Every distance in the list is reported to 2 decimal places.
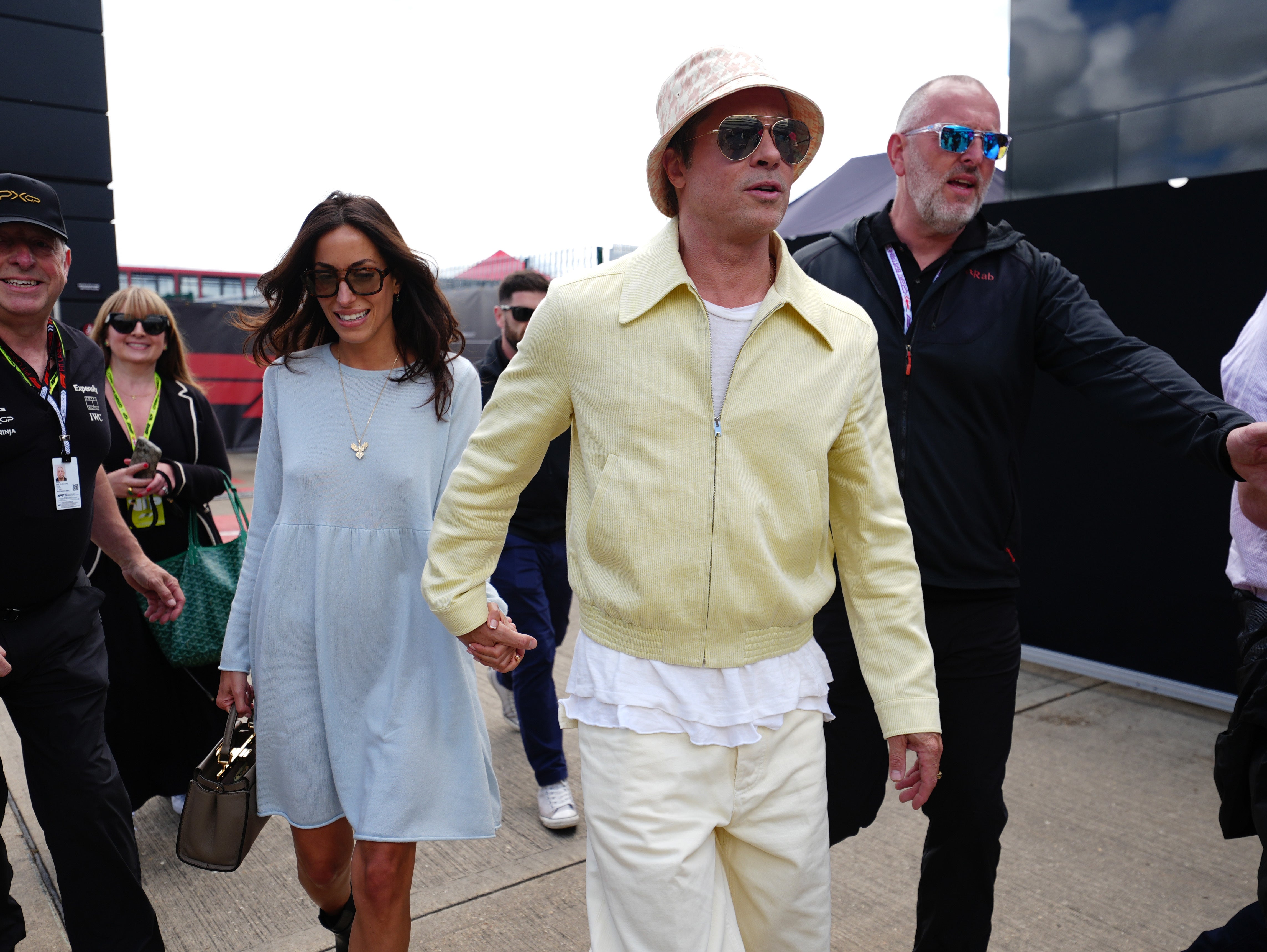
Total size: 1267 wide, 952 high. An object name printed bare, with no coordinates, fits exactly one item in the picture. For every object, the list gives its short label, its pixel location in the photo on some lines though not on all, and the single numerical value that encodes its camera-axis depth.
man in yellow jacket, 1.77
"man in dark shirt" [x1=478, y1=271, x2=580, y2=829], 3.88
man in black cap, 2.60
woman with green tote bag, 3.79
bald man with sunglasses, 2.50
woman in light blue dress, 2.39
